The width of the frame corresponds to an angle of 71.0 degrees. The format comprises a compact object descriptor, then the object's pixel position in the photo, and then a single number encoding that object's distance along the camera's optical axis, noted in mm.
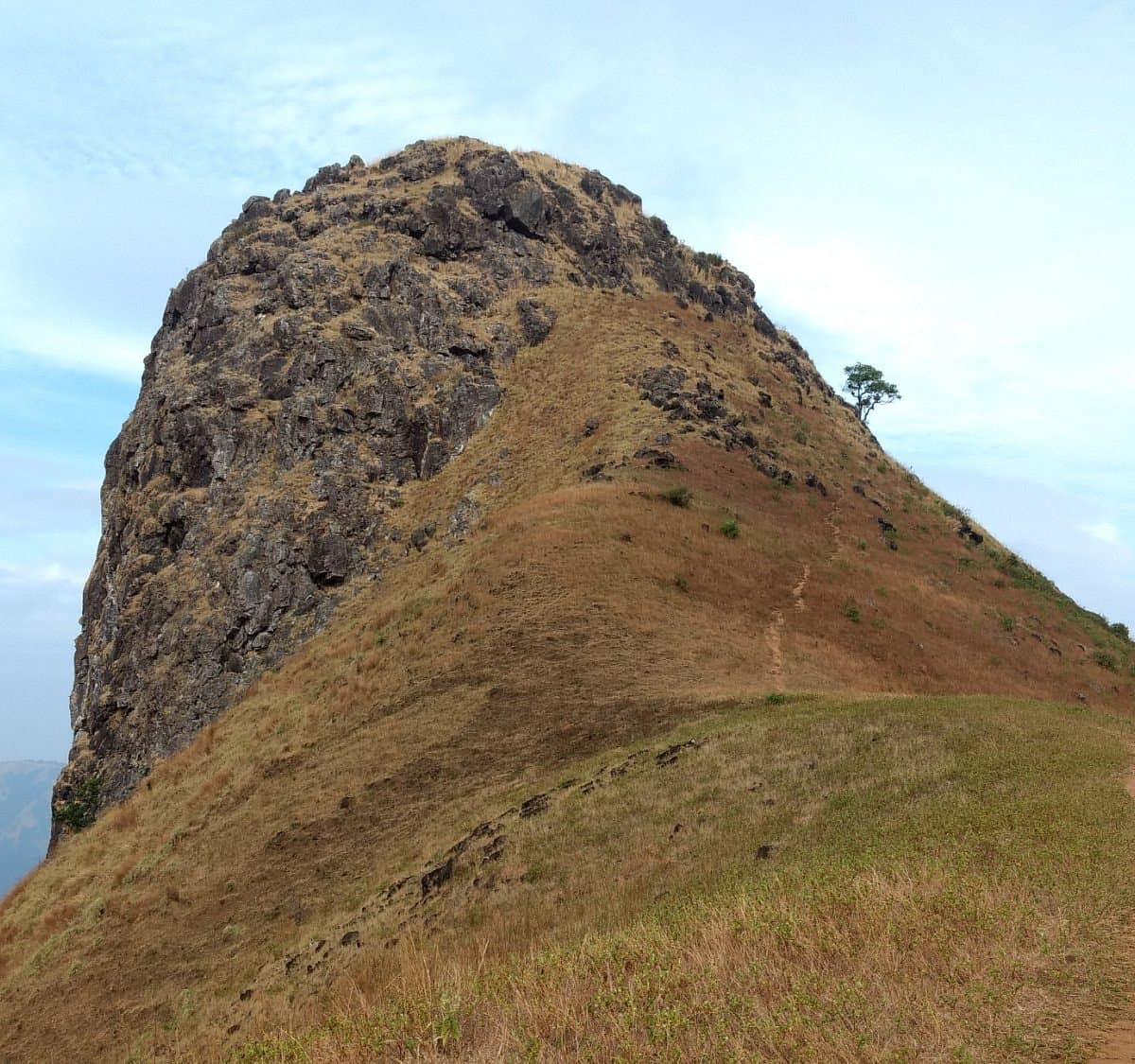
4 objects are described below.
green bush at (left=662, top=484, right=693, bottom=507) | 41938
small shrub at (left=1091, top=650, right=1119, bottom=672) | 41500
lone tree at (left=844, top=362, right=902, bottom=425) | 94375
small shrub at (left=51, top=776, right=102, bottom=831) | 46688
